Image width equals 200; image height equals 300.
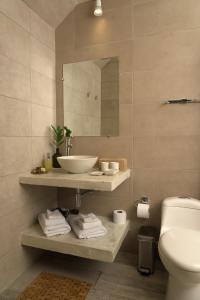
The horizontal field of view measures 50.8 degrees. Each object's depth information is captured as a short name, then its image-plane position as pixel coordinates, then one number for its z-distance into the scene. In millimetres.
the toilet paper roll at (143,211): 1758
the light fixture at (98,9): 1780
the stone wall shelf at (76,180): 1446
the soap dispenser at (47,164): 1908
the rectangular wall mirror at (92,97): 1948
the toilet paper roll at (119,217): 1860
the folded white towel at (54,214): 1708
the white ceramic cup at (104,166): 1781
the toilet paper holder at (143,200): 1850
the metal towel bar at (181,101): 1714
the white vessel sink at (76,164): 1613
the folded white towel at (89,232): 1599
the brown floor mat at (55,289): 1469
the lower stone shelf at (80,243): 1471
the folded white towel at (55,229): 1646
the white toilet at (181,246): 1167
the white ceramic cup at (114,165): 1780
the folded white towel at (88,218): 1658
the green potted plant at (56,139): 2068
